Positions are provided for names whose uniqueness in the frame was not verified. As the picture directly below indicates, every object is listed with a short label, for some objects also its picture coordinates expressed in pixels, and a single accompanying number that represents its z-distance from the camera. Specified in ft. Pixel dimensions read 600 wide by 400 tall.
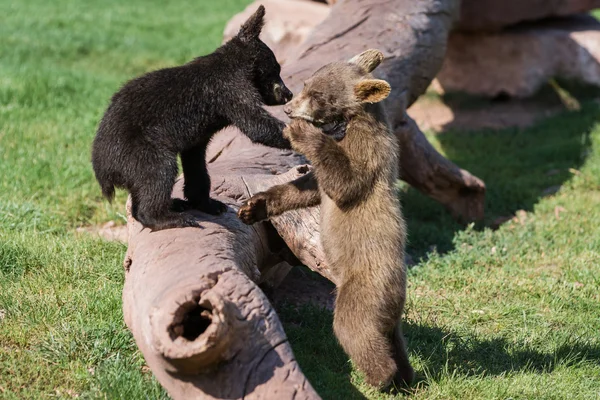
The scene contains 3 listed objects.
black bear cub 27.78
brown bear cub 27.04
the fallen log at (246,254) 21.31
